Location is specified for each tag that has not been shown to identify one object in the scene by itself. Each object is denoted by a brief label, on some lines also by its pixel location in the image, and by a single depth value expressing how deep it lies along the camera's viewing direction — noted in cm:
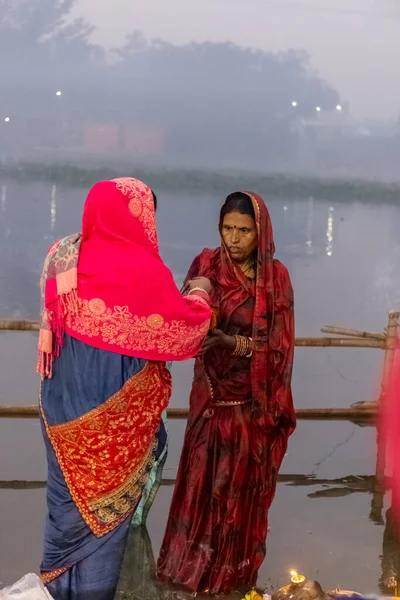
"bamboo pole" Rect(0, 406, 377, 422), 512
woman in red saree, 314
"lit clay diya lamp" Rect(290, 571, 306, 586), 255
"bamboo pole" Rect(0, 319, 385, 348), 514
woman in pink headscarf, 248
